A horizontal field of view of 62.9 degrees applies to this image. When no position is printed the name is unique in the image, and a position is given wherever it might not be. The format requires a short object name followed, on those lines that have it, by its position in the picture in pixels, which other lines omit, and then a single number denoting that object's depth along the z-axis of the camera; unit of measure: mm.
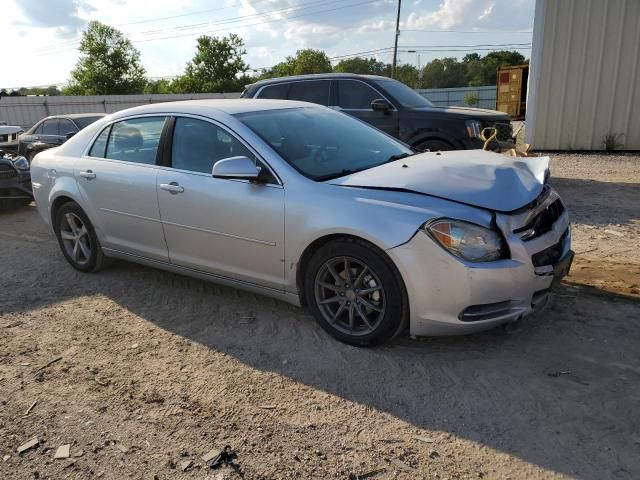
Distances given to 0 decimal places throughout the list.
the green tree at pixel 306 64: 64125
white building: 11469
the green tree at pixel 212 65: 60375
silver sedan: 3080
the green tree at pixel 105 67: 53406
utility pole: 37719
